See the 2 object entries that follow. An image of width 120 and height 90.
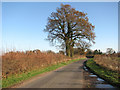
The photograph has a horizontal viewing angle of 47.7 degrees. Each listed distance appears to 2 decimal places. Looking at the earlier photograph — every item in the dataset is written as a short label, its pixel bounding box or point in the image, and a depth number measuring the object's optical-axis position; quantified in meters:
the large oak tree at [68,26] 34.43
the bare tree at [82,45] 36.50
